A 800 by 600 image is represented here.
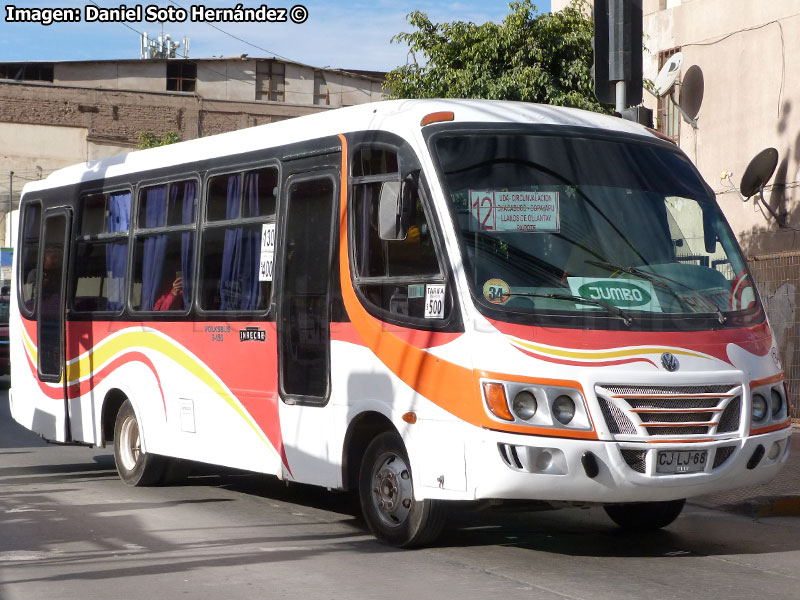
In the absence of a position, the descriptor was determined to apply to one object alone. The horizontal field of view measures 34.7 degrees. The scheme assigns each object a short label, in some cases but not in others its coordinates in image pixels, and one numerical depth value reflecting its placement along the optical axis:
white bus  7.25
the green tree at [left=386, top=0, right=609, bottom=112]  19.11
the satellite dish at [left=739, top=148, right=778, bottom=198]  17.27
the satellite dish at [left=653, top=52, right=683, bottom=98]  18.31
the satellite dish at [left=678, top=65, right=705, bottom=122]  19.62
